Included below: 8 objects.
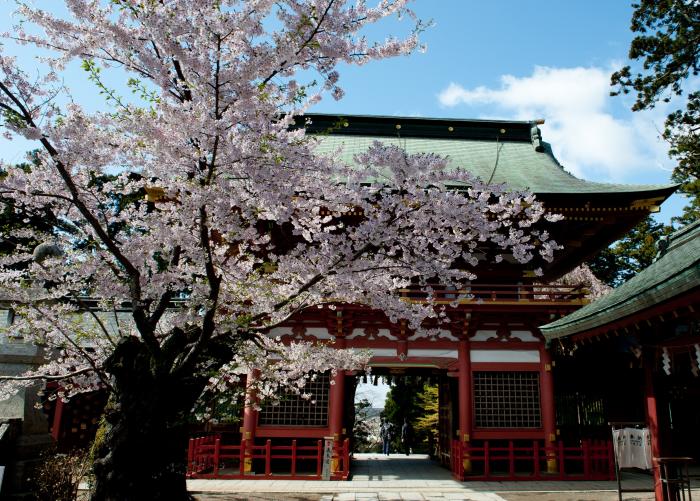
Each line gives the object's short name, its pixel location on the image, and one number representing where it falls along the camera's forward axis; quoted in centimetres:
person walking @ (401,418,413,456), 2131
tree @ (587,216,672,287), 2766
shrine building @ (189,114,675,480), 1112
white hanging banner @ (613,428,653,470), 770
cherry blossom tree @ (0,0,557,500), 431
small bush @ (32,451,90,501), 597
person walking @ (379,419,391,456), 2071
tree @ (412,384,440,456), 2122
